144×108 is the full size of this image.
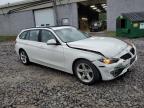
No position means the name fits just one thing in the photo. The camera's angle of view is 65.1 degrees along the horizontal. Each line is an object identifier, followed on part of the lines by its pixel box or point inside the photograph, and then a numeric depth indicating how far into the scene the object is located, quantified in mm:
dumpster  7858
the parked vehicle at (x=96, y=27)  14504
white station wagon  2664
